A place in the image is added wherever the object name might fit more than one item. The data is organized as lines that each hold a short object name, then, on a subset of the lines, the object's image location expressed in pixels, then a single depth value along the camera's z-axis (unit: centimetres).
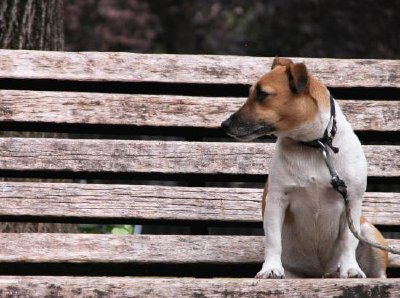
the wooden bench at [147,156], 870
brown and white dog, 780
